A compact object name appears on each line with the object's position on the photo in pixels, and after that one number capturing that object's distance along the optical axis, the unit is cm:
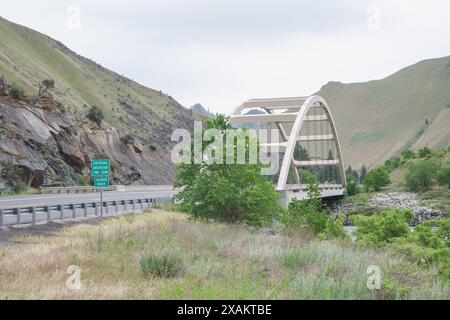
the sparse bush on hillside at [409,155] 13861
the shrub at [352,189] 9831
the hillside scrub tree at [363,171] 18538
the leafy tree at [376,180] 10800
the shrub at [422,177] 9844
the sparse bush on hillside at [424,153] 13438
